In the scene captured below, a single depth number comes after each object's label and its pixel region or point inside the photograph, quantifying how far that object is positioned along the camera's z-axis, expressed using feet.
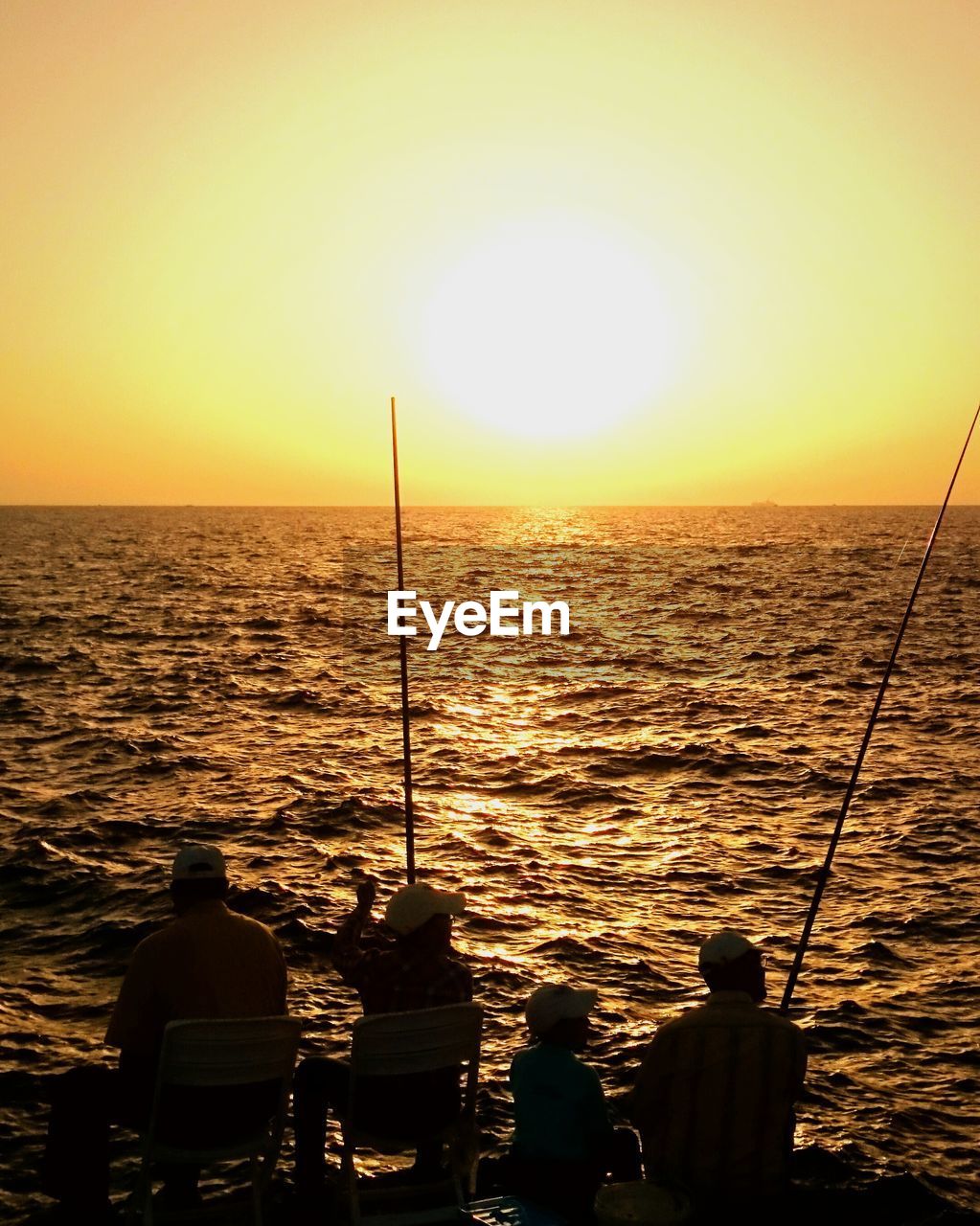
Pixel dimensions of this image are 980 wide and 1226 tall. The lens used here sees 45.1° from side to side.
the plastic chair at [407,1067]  14.97
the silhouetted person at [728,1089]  14.37
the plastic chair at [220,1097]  14.51
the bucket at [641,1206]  12.99
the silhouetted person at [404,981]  16.35
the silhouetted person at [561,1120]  14.82
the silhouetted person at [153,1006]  15.67
